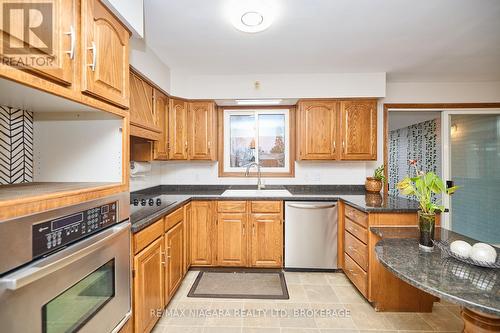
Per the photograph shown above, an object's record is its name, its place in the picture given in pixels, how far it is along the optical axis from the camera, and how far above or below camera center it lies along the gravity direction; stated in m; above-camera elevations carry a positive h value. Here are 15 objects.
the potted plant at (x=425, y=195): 1.35 -0.16
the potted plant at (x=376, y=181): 3.02 -0.17
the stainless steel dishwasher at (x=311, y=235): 2.71 -0.76
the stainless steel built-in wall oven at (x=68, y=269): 0.74 -0.39
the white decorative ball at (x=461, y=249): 1.11 -0.38
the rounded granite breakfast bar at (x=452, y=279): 0.84 -0.45
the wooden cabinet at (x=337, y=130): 2.98 +0.47
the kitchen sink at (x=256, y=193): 2.81 -0.32
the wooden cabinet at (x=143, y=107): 2.07 +0.58
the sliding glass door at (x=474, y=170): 3.35 -0.03
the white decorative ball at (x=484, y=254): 1.05 -0.38
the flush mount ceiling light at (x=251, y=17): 1.68 +1.09
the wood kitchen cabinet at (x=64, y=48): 0.91 +0.48
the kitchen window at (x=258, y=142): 3.43 +0.36
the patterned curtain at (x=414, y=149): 3.67 +0.36
